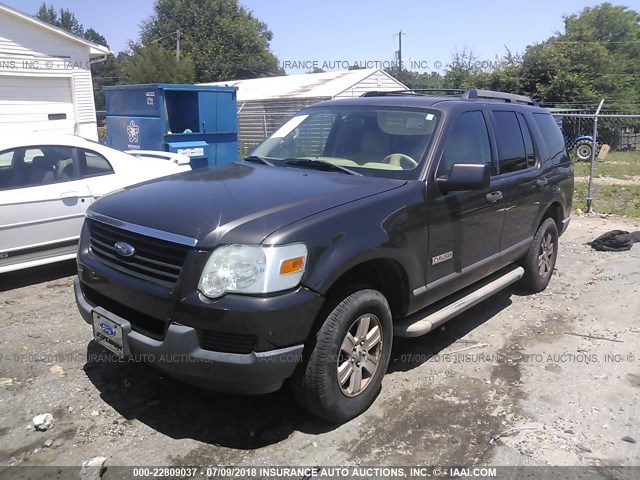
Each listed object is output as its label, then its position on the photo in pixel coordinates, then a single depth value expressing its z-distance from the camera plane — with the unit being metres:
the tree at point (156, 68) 35.78
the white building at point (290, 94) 21.67
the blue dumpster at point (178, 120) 9.84
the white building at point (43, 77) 15.26
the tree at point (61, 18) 80.50
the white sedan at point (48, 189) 5.44
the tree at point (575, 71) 27.62
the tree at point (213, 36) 55.88
